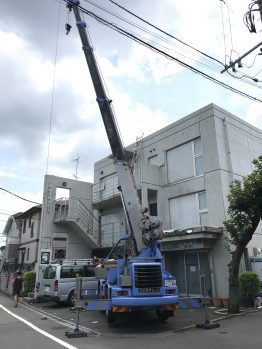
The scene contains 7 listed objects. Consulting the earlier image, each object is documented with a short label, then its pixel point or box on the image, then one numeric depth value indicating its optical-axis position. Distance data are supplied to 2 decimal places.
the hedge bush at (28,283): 21.09
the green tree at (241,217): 12.50
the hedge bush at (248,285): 14.22
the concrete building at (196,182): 15.86
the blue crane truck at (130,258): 9.75
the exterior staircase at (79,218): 22.55
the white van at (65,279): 16.05
